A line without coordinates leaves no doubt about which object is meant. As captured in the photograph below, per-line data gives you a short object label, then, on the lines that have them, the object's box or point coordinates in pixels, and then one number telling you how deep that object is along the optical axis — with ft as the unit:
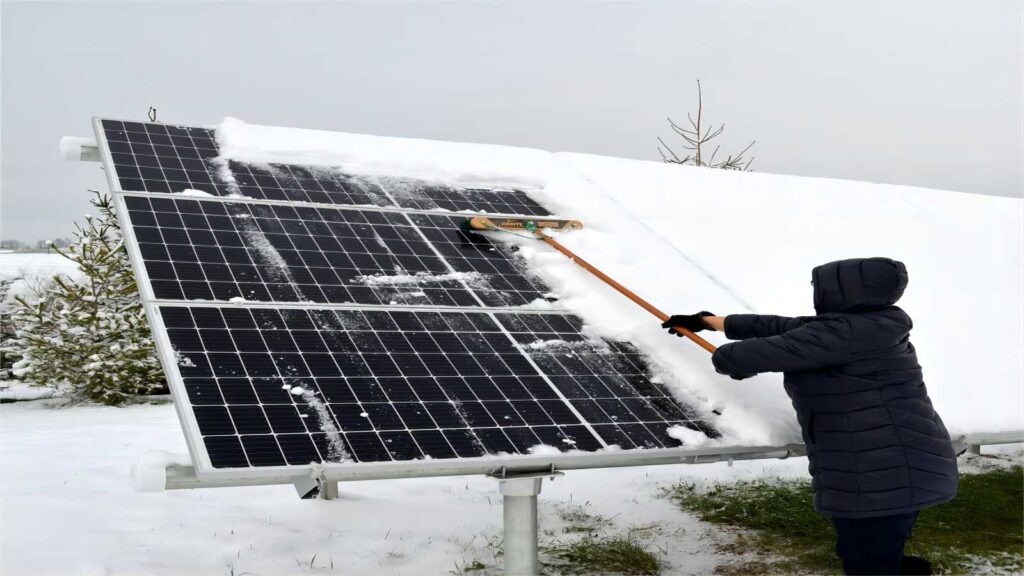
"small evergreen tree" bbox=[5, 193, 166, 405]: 41.09
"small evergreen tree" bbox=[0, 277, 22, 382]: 48.14
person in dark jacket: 13.47
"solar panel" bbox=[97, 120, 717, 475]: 13.55
